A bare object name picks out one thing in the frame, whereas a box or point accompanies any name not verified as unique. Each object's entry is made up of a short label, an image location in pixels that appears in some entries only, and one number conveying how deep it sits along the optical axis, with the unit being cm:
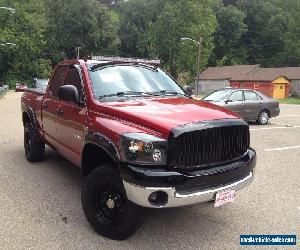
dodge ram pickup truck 297
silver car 1045
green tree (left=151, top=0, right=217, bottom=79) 5044
